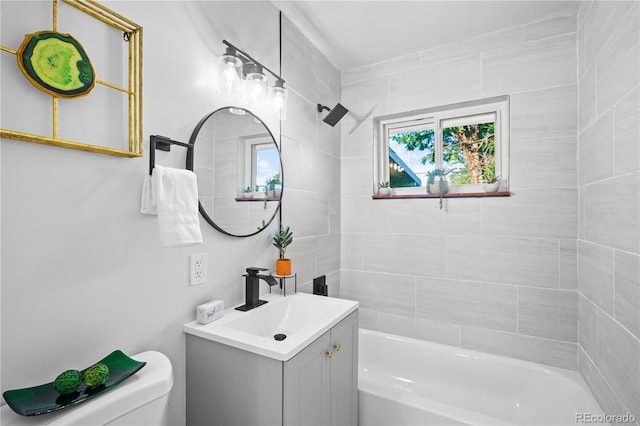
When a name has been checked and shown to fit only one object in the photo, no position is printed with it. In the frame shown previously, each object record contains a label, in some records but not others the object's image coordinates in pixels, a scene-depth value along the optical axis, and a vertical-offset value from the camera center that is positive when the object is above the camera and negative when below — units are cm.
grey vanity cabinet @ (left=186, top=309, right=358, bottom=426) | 109 -65
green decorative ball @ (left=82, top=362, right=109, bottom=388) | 82 -43
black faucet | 151 -37
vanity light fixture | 145 +66
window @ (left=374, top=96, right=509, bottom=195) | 221 +50
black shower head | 228 +72
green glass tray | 75 -46
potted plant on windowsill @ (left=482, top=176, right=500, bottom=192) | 213 +19
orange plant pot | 173 -30
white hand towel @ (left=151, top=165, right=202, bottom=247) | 104 +2
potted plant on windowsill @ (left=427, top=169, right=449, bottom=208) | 227 +21
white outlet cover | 131 -24
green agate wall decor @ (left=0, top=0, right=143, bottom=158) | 84 +41
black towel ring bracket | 115 +25
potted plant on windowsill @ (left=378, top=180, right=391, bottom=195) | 250 +19
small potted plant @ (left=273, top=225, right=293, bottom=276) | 173 -19
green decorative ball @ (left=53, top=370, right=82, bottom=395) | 79 -43
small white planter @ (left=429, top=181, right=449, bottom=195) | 228 +18
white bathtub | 165 -106
